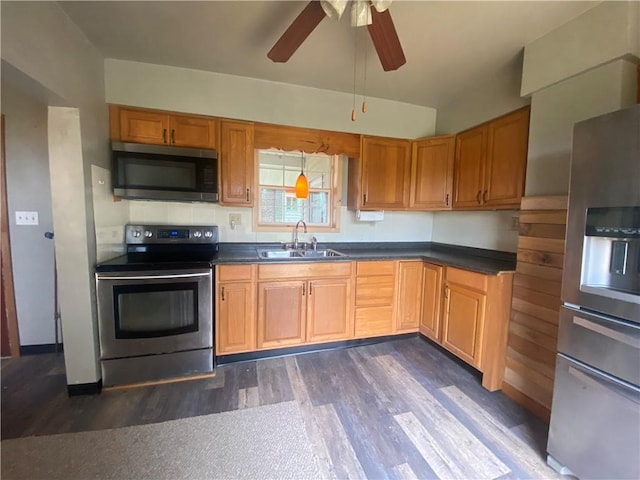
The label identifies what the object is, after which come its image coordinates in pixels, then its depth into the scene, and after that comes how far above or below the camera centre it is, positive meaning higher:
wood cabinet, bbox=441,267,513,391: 2.05 -0.77
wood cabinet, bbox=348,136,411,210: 2.89 +0.48
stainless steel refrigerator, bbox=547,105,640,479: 1.14 -0.39
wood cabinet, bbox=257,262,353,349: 2.42 -0.77
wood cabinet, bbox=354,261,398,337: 2.67 -0.76
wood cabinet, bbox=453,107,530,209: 2.14 +0.51
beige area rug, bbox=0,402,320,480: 1.38 -1.26
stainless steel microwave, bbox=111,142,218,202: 2.22 +0.36
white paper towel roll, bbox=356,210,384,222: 3.10 +0.05
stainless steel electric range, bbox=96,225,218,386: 2.00 -0.77
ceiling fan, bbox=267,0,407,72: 1.32 +0.98
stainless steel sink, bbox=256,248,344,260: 2.84 -0.35
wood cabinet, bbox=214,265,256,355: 2.29 -0.77
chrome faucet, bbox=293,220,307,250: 3.01 -0.16
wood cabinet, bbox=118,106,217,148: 2.30 +0.75
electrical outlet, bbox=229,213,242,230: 2.82 -0.02
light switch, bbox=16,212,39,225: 2.36 -0.04
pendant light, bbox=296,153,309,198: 2.60 +0.30
